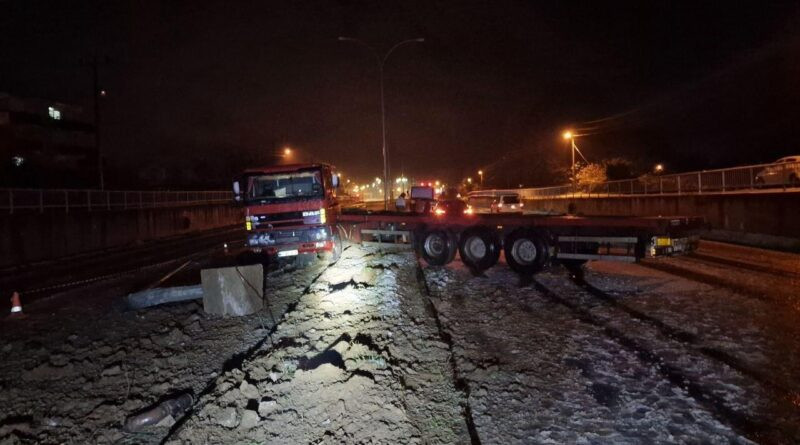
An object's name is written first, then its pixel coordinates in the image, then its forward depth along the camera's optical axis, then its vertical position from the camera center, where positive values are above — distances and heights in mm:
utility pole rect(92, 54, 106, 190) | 35781 +9305
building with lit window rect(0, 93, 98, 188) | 44188 +10191
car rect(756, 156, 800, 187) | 17583 +874
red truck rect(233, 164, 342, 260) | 12547 +314
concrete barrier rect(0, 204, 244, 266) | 17500 +15
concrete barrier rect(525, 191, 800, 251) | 15891 -450
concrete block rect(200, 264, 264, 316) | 8531 -1106
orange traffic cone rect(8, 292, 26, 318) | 9289 -1377
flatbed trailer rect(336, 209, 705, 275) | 10039 -639
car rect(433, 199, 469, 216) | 16844 +250
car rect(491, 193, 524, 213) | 28422 +416
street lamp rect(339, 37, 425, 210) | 27841 +3133
